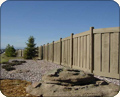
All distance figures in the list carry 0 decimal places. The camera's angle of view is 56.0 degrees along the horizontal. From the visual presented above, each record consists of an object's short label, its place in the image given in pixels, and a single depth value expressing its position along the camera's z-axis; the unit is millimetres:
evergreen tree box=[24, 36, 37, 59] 13203
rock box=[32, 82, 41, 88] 2861
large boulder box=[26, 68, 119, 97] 2562
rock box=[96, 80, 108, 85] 2988
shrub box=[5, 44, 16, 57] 15914
